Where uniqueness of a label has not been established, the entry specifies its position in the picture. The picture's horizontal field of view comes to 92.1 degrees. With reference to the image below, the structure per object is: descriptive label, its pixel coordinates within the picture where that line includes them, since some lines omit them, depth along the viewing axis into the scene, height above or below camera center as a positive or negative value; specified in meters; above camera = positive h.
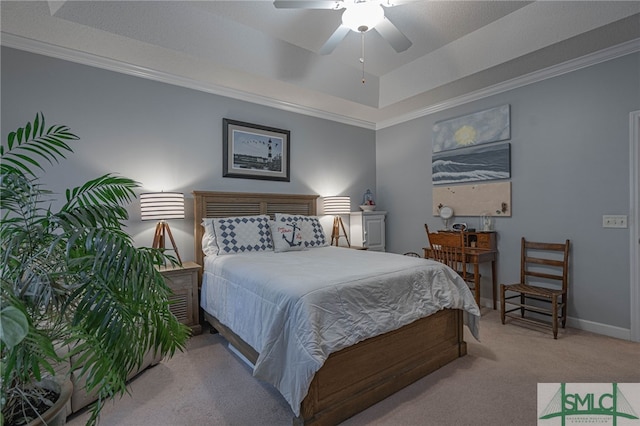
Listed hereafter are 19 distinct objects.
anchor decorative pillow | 3.36 -0.27
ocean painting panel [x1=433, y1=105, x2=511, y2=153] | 3.60 +1.04
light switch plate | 2.81 -0.07
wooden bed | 1.70 -1.00
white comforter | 1.66 -0.58
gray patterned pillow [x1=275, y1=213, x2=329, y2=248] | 3.58 -0.19
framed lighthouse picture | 3.66 +0.76
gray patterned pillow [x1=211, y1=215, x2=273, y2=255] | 3.13 -0.24
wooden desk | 3.41 -0.53
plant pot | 0.89 -0.61
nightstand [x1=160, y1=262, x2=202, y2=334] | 2.88 -0.77
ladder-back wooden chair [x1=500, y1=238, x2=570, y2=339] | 3.01 -0.74
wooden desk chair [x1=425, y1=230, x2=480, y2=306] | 3.45 -0.45
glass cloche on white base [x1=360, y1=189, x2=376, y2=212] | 4.76 +0.15
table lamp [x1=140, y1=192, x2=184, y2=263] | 2.86 +0.03
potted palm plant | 0.92 -0.26
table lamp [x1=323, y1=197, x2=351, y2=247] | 4.30 +0.06
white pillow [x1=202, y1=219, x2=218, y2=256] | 3.12 -0.29
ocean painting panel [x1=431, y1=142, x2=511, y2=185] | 3.60 +0.61
